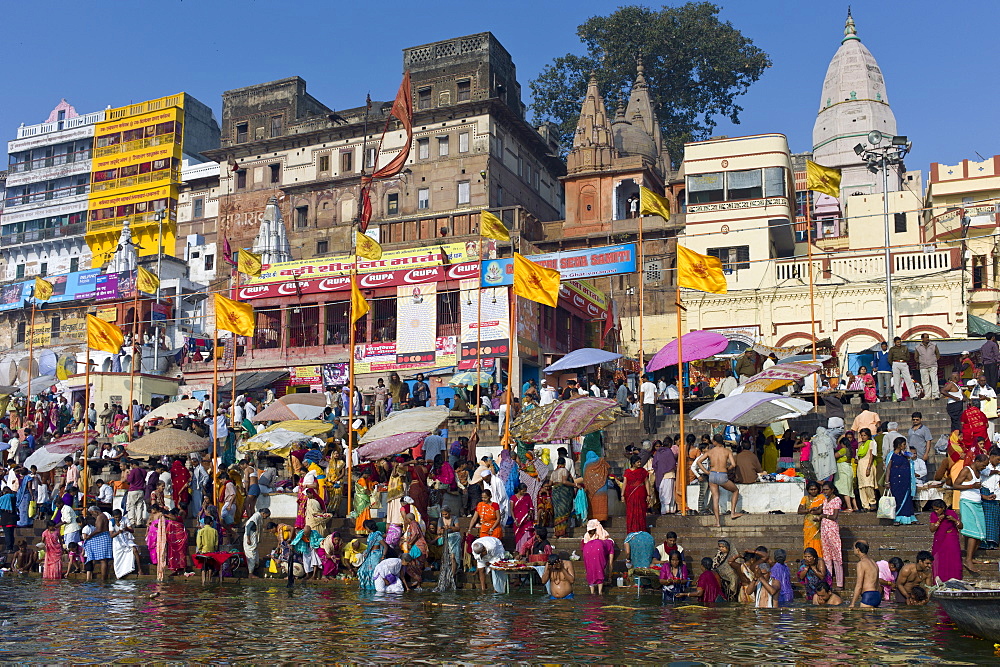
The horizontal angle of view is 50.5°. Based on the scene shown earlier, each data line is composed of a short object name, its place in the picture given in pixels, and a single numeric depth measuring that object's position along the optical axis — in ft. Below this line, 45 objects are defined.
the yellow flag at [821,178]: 86.69
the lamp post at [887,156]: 85.94
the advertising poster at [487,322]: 98.94
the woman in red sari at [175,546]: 55.42
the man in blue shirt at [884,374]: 68.54
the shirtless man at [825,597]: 40.75
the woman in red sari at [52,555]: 58.29
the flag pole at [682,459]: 49.60
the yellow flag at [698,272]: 57.41
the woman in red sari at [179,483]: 61.52
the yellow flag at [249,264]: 109.70
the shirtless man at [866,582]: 39.40
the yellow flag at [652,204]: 65.19
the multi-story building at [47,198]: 188.44
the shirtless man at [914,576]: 39.91
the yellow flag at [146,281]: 110.61
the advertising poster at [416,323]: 102.22
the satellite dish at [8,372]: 143.84
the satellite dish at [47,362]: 141.59
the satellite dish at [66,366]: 122.42
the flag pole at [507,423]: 56.79
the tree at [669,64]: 172.96
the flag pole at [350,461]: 57.21
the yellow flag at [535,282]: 61.62
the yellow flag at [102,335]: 77.20
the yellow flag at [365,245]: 81.61
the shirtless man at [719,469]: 47.88
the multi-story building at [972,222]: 110.01
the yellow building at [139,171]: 177.88
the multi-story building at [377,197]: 104.88
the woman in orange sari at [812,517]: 42.83
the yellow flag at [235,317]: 69.77
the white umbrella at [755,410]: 51.47
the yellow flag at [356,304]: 64.21
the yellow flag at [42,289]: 116.67
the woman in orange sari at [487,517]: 48.39
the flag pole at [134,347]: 84.74
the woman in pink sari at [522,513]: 49.03
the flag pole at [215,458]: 59.57
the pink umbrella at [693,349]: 66.90
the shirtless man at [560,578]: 44.62
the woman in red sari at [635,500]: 46.98
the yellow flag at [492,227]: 74.69
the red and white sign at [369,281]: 102.06
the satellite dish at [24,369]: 142.55
